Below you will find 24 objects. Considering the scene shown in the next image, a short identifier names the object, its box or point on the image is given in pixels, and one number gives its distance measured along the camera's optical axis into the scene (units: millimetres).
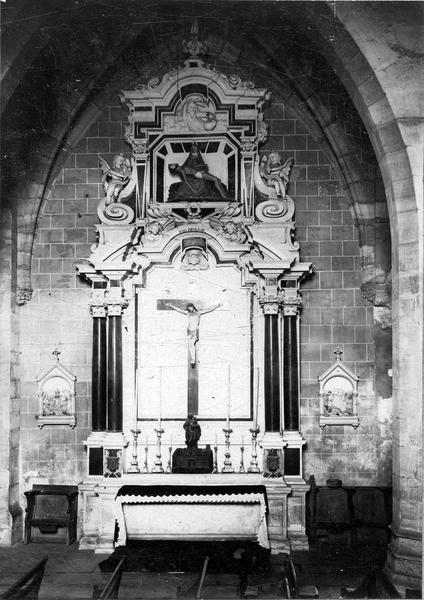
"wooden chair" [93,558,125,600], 5824
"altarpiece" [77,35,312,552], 10062
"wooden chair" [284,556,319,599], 6254
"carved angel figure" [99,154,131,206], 10523
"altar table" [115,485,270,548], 8859
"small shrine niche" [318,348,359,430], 10242
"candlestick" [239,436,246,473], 9844
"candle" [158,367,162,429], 10197
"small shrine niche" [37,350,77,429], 10547
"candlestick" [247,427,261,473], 10000
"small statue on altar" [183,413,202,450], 9617
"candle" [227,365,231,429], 10297
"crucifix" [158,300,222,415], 10352
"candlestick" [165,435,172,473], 9992
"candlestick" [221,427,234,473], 9859
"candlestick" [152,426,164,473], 10000
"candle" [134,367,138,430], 10312
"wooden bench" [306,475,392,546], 9805
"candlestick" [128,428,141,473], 10062
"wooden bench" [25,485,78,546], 9898
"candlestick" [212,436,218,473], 10030
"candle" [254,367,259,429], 10188
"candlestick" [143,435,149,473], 10031
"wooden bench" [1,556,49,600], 5862
